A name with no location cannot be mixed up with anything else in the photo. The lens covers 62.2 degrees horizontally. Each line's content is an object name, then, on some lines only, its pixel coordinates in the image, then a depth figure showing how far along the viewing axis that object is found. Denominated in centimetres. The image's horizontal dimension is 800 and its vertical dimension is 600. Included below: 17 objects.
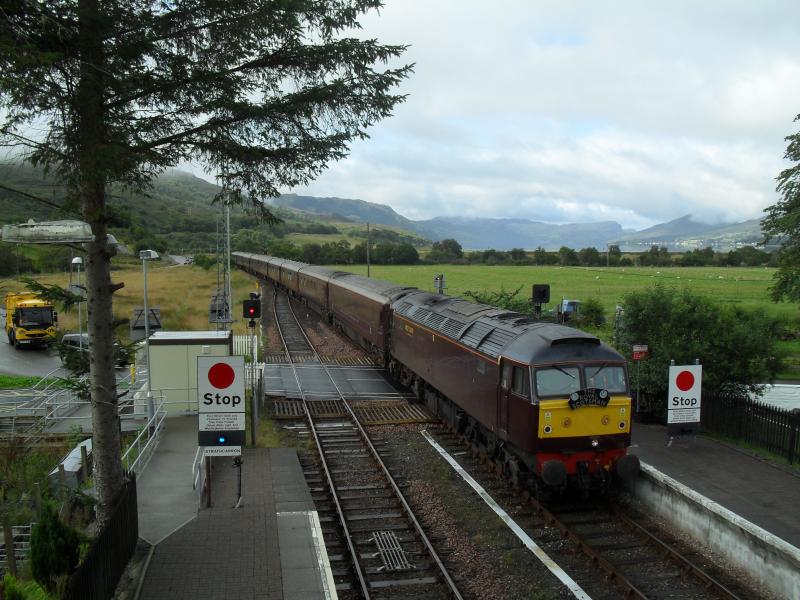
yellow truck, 3294
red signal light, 1706
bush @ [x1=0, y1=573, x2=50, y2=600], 613
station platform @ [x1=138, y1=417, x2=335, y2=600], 855
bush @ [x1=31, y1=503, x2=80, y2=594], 769
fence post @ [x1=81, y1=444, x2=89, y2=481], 1234
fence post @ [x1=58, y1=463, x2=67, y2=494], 1082
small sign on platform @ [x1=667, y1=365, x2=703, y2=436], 1388
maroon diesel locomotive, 1155
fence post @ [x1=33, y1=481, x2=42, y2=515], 799
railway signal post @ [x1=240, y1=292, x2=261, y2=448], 1700
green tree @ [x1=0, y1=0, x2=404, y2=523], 747
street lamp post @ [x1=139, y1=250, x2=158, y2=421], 1546
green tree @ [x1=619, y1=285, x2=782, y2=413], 1812
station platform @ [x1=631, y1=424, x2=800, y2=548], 1115
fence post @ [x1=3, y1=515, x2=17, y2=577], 739
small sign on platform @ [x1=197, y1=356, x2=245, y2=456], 1134
